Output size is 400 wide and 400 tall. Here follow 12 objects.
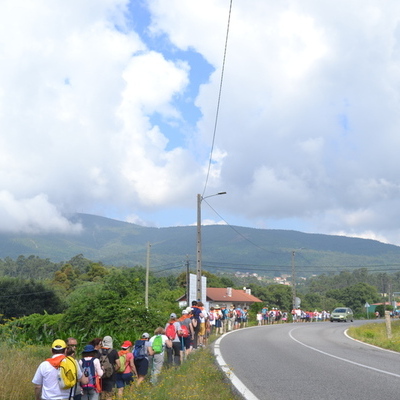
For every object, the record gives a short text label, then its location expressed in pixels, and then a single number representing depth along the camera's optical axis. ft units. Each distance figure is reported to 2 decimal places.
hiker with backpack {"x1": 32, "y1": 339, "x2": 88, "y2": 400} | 24.86
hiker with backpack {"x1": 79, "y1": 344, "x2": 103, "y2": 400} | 29.73
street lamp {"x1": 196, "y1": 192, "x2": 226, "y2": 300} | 87.34
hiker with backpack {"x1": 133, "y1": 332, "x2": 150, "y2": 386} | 41.34
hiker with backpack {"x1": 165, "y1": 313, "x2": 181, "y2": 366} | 46.63
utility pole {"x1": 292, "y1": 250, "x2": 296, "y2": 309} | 181.35
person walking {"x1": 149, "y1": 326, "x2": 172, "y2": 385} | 42.53
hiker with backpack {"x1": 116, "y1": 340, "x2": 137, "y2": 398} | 38.47
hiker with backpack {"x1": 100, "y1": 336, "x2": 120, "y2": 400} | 34.55
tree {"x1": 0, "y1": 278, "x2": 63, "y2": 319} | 228.63
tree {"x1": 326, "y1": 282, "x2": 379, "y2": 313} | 432.25
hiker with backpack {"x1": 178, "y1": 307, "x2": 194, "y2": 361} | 49.43
